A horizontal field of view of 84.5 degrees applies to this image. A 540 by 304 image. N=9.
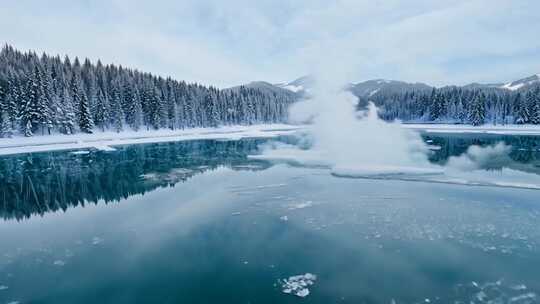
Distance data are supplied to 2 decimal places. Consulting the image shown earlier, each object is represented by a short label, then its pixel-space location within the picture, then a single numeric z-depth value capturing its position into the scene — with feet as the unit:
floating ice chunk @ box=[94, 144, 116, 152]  155.08
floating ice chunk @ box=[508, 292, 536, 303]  26.71
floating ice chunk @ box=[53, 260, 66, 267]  34.06
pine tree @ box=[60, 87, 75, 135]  190.29
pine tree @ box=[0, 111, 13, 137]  163.94
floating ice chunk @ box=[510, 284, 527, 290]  28.71
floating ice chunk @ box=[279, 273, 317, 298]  28.40
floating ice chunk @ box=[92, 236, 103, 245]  39.91
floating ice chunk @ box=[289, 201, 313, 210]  54.19
